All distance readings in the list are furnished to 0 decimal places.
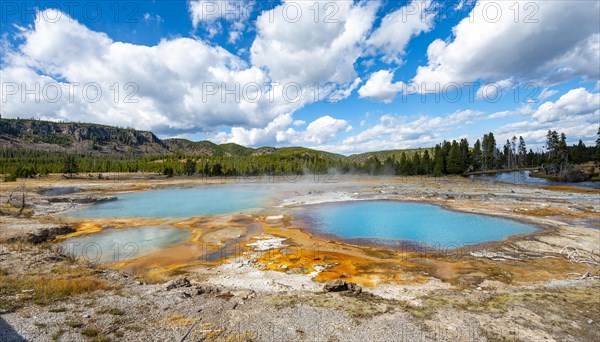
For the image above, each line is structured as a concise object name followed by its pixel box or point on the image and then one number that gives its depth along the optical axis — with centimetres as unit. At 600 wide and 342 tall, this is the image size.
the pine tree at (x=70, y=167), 9594
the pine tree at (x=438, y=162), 7894
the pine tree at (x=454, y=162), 7931
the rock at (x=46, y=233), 1762
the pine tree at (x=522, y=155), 10715
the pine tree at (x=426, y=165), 8450
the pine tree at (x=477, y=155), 9114
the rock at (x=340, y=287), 1041
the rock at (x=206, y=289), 985
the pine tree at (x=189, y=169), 10500
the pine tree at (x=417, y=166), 8638
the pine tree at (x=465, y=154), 8334
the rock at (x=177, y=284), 1022
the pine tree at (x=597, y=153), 6215
